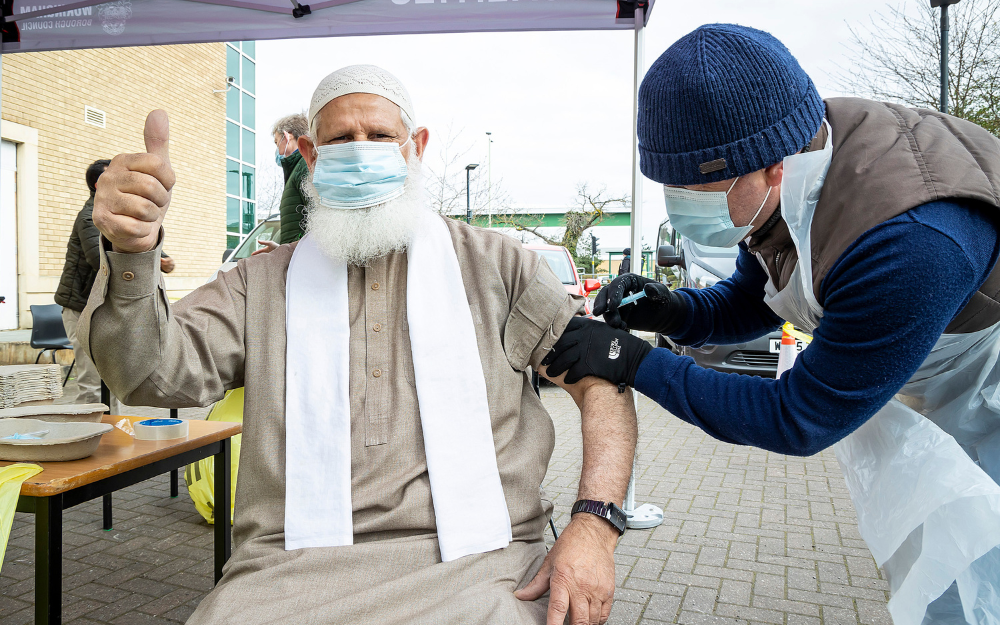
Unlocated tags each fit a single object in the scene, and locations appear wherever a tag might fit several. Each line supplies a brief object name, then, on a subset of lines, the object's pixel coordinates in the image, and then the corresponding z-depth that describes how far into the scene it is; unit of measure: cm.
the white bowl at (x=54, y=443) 202
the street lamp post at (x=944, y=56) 762
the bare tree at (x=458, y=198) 2238
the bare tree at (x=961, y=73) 1038
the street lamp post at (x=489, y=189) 2829
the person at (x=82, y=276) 450
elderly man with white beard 154
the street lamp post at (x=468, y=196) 2061
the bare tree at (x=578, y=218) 3409
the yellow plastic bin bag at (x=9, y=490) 173
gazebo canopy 376
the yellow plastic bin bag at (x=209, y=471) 352
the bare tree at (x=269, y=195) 2784
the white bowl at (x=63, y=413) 233
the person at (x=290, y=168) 384
